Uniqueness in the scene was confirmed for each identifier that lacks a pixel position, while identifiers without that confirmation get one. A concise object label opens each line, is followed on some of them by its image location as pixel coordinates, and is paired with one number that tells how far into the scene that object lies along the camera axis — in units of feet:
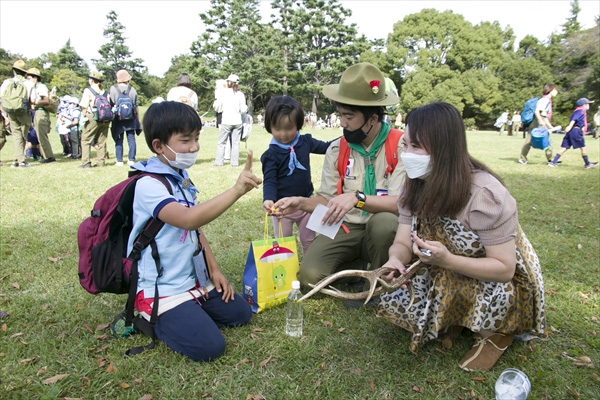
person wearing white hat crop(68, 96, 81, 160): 33.35
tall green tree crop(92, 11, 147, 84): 191.72
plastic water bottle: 9.30
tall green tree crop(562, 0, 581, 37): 164.84
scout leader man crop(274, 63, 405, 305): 9.94
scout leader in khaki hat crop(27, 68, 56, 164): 27.86
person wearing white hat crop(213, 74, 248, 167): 30.78
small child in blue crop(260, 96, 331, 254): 11.51
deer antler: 7.33
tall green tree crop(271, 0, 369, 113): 145.89
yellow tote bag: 9.94
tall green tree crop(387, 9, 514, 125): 133.28
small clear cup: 6.90
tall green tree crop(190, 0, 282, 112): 142.10
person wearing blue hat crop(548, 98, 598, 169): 32.14
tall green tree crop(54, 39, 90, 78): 187.32
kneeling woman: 7.03
